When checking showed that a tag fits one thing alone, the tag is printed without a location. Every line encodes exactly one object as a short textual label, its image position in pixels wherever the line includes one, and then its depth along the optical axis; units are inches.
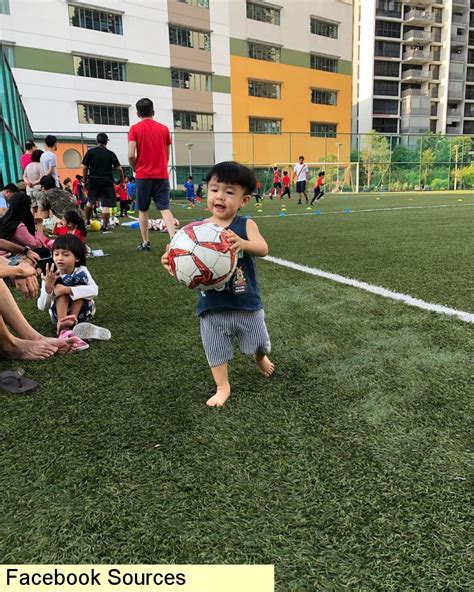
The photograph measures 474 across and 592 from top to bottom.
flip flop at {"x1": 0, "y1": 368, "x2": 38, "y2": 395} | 89.2
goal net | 1225.3
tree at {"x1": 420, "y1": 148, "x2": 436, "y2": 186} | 1232.8
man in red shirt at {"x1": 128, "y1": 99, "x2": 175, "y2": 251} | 249.0
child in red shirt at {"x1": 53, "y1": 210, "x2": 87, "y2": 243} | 214.1
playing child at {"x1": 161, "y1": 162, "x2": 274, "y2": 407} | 83.0
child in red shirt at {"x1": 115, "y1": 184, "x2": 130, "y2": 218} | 578.8
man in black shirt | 309.6
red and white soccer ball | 79.5
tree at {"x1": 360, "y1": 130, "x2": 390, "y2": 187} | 1220.5
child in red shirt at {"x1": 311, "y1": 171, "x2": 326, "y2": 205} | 737.0
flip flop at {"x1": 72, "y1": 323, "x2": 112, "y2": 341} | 115.0
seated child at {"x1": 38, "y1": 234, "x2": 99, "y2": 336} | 123.9
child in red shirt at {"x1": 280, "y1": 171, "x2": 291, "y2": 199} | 907.7
